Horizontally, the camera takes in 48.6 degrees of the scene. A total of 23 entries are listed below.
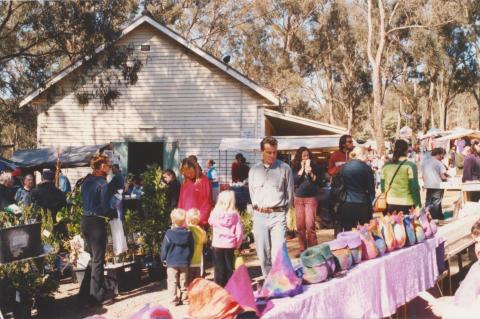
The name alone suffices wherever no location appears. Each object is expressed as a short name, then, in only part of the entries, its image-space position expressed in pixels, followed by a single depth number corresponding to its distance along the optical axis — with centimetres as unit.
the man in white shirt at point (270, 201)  575
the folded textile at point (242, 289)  322
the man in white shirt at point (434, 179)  1044
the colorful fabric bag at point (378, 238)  498
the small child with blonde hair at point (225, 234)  625
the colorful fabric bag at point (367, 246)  482
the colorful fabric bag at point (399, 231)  529
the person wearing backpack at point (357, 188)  680
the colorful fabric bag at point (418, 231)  565
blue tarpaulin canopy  1574
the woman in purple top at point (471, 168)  1223
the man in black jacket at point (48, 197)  905
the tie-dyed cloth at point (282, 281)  367
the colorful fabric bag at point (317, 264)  404
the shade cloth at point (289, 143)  1502
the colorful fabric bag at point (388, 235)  515
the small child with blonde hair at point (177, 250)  636
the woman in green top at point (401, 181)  742
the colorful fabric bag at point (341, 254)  437
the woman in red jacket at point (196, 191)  734
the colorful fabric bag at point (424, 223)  588
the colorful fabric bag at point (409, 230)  550
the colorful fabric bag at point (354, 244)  461
